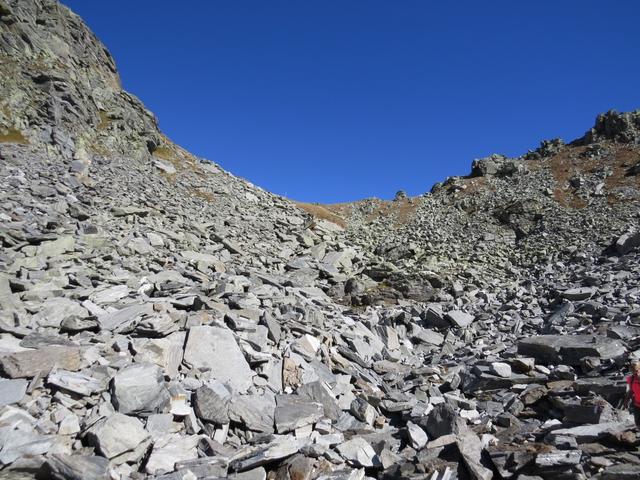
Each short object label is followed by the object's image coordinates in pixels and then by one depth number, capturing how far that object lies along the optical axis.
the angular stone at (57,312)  10.48
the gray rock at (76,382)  7.84
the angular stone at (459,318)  19.04
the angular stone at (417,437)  8.50
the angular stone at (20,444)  6.22
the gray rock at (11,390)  7.34
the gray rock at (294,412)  8.67
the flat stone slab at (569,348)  12.06
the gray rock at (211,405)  8.28
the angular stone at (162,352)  9.48
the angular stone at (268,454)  7.17
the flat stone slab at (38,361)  7.99
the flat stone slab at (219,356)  9.95
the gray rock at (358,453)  7.69
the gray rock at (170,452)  6.87
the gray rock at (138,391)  7.88
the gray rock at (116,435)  6.81
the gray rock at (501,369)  11.80
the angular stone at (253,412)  8.51
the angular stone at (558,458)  6.46
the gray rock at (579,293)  19.36
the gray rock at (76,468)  6.04
